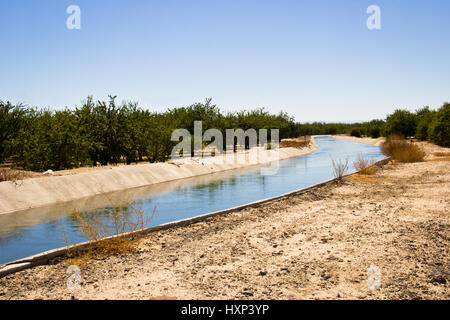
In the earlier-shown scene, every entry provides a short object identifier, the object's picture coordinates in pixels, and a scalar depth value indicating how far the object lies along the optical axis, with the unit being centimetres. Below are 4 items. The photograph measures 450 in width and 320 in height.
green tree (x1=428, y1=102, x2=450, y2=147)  4828
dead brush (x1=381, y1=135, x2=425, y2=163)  3216
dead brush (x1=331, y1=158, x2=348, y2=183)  2157
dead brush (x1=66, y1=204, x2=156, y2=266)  894
